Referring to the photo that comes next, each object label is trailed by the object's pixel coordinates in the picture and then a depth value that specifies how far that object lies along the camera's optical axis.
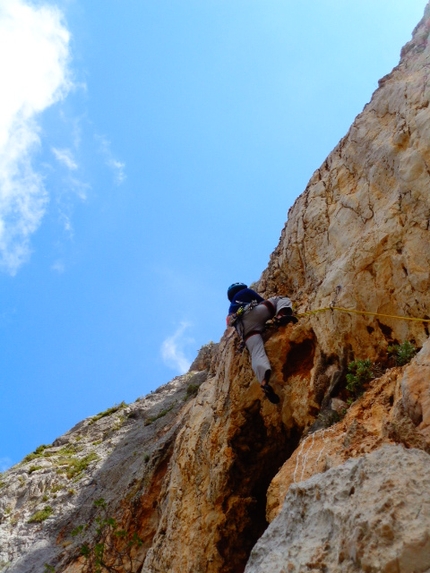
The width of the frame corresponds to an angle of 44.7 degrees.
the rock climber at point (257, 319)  9.05
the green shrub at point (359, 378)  7.37
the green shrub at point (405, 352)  6.89
